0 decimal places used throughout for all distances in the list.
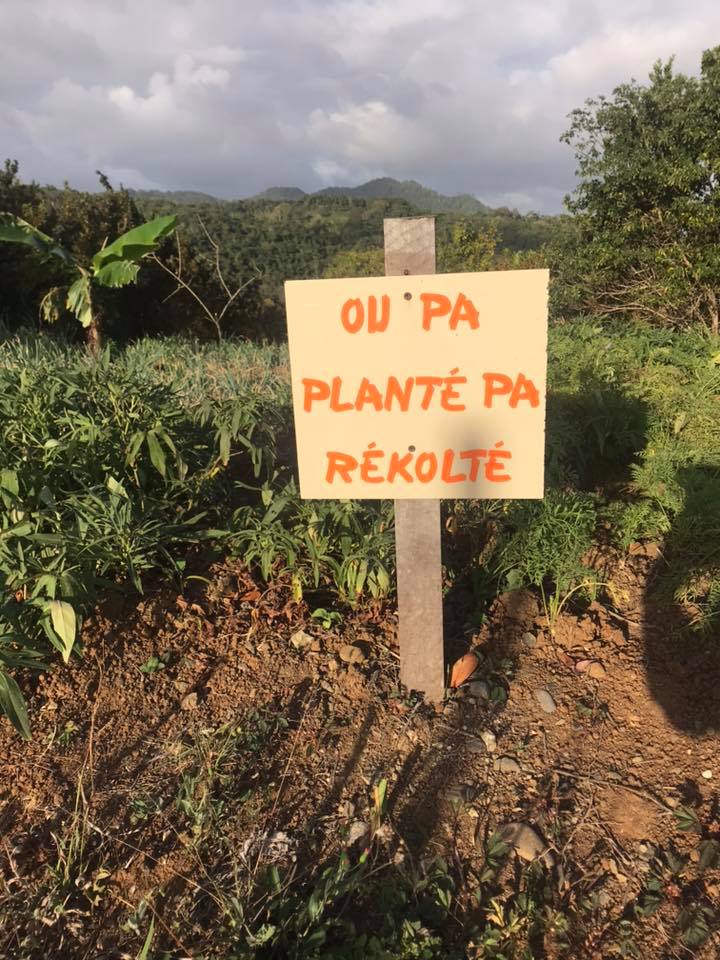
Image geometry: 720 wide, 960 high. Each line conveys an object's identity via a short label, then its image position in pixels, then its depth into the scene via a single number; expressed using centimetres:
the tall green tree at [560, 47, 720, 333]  674
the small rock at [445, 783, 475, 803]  160
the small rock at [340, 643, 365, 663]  202
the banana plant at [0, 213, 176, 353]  311
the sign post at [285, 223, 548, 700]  150
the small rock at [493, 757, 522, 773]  170
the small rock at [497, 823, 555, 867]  146
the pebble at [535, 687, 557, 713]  189
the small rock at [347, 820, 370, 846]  149
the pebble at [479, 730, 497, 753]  176
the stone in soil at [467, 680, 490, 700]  194
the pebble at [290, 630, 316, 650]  206
